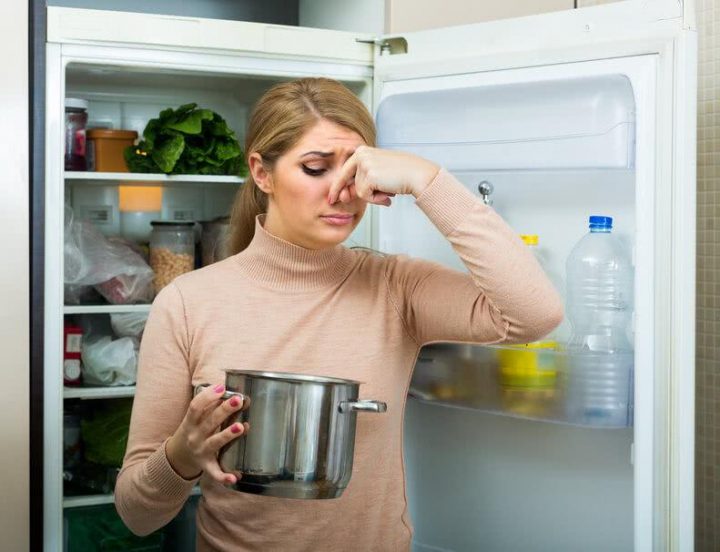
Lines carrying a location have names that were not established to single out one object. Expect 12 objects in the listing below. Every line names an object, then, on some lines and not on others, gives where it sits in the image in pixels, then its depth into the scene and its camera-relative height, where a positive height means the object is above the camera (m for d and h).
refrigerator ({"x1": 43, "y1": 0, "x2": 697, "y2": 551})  1.44 +0.15
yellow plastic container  1.57 -0.15
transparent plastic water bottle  1.50 -0.09
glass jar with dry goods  2.12 +0.07
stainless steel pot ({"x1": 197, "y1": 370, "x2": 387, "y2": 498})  1.08 -0.18
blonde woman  1.22 -0.05
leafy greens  2.00 +0.29
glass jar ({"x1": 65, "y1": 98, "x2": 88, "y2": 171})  2.00 +0.32
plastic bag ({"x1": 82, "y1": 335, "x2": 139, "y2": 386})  2.01 -0.19
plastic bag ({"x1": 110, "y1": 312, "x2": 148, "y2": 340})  2.10 -0.10
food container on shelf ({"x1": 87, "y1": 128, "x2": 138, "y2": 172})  2.09 +0.30
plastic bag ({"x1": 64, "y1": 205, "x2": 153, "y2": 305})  2.02 +0.02
